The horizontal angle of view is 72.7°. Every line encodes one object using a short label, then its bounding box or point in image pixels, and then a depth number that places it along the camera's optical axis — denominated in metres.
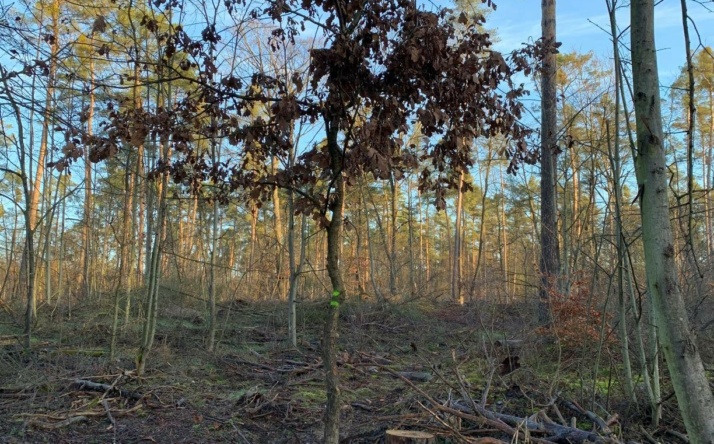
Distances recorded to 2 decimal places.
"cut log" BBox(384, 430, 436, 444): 3.66
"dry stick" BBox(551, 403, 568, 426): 4.04
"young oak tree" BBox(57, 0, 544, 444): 2.80
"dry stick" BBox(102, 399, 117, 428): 4.71
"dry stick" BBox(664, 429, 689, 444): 3.75
